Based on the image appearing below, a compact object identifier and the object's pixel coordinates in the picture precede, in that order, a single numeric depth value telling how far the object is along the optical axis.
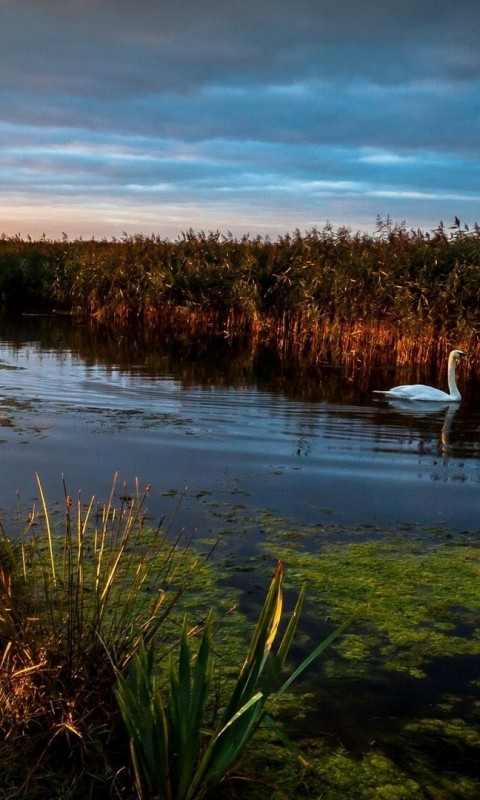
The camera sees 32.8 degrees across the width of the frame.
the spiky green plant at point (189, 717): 2.89
